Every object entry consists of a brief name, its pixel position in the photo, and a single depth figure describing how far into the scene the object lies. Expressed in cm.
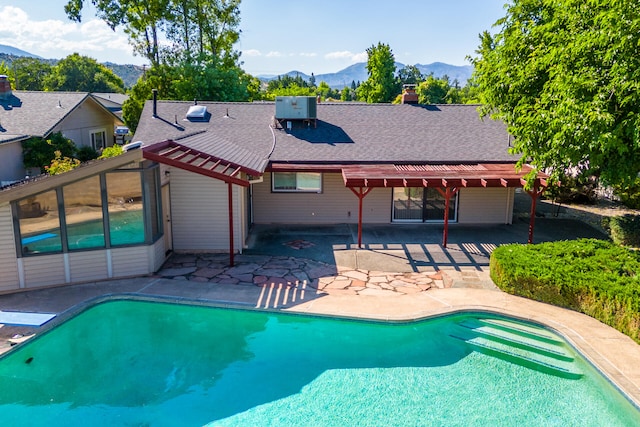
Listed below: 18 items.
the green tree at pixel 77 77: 7394
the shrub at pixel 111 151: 2104
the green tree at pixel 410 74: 9255
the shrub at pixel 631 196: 2062
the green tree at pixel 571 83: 1028
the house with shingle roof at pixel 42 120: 2033
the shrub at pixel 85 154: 2486
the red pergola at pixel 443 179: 1520
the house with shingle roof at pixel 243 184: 1147
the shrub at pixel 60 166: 1717
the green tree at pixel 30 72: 7381
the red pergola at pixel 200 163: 1203
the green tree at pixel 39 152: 2112
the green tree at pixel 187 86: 3131
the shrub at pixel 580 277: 1003
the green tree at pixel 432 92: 6266
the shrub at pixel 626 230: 1554
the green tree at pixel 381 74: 5119
